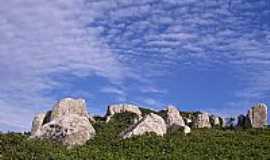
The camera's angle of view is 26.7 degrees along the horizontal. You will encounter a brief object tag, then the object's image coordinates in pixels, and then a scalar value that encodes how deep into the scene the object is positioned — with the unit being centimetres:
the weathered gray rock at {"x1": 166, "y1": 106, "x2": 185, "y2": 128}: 5556
